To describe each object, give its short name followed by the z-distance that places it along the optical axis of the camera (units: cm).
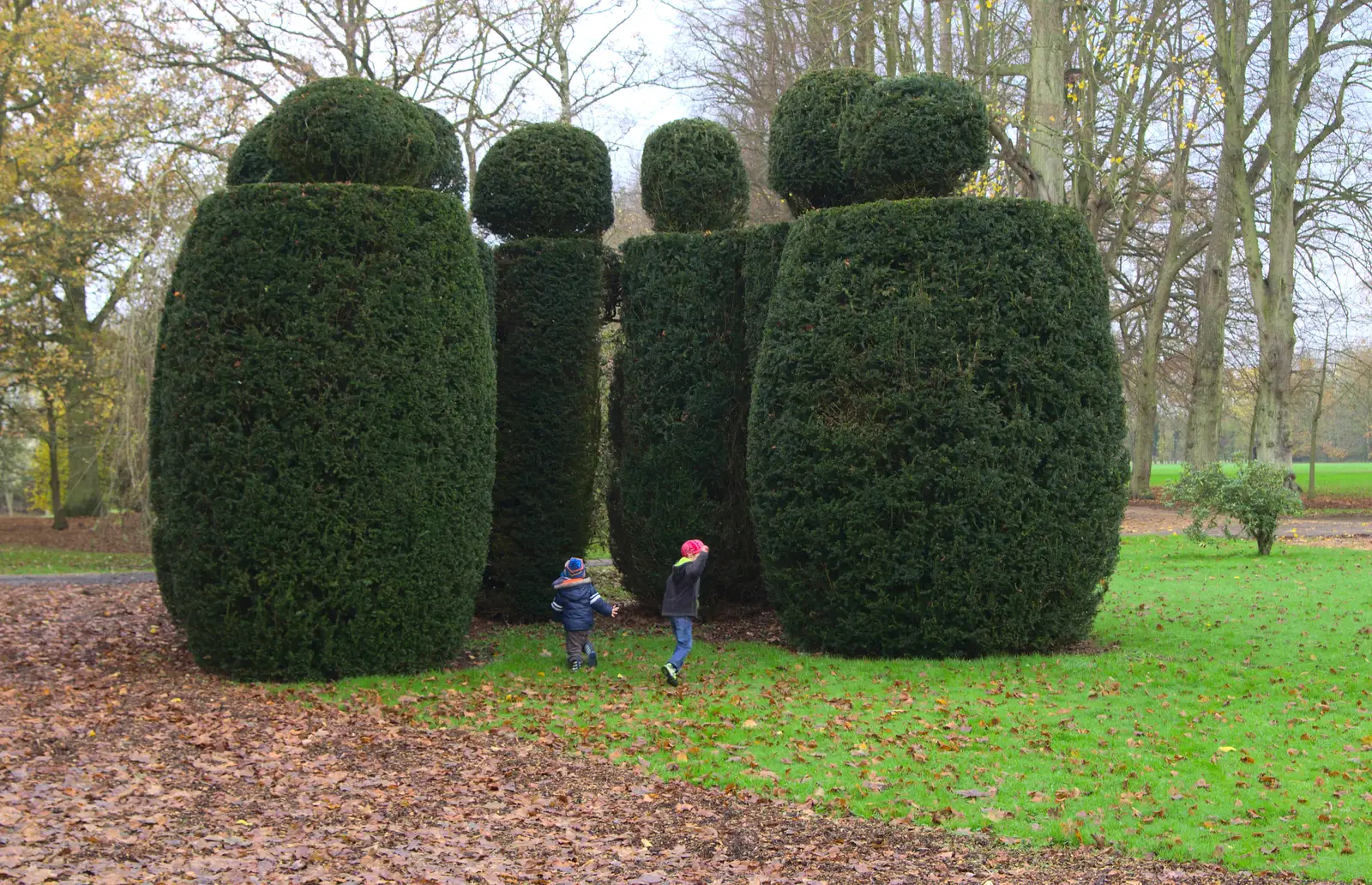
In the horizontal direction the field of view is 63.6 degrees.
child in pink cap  884
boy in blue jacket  908
